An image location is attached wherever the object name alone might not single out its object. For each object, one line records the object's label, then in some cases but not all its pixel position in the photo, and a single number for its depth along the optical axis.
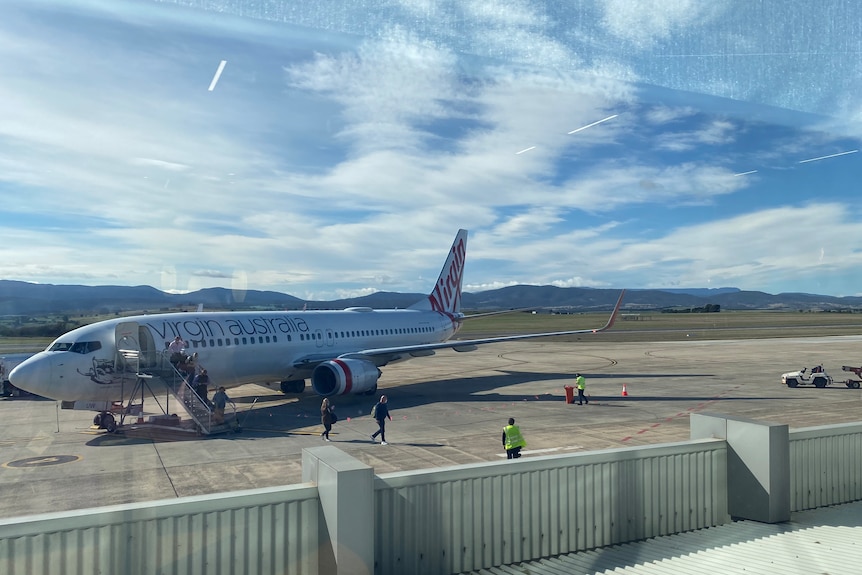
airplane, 21.06
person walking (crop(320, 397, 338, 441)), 19.44
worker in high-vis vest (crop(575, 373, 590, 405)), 26.22
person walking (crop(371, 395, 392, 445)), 18.67
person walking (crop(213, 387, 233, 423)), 21.09
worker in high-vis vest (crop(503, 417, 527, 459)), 15.38
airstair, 21.30
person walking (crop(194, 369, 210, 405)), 22.44
